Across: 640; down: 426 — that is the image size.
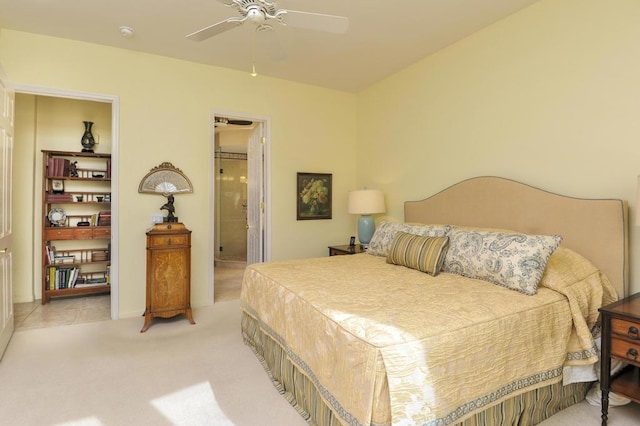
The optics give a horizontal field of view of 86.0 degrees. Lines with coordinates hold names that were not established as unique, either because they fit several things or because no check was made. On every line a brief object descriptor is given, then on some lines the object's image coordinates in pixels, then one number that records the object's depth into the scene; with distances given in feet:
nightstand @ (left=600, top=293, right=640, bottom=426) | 5.70
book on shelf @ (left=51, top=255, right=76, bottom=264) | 13.98
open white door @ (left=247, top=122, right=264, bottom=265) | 14.96
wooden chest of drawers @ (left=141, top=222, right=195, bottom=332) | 10.99
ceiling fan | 6.61
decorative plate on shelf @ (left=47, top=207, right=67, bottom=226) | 14.06
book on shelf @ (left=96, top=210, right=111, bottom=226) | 14.70
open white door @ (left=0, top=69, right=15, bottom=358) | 9.06
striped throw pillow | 8.43
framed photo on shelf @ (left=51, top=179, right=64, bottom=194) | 14.20
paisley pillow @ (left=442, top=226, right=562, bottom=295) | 6.77
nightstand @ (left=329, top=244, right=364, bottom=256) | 13.76
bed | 4.51
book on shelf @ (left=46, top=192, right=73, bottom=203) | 13.85
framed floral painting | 15.25
